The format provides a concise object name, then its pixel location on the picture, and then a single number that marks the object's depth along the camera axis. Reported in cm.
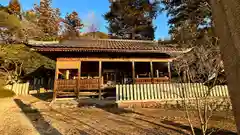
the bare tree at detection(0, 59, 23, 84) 1093
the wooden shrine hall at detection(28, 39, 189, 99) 745
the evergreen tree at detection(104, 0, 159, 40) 1599
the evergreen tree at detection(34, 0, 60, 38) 1886
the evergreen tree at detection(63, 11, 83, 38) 2099
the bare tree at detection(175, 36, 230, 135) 258
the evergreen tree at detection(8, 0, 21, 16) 1692
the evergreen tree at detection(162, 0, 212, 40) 1025
